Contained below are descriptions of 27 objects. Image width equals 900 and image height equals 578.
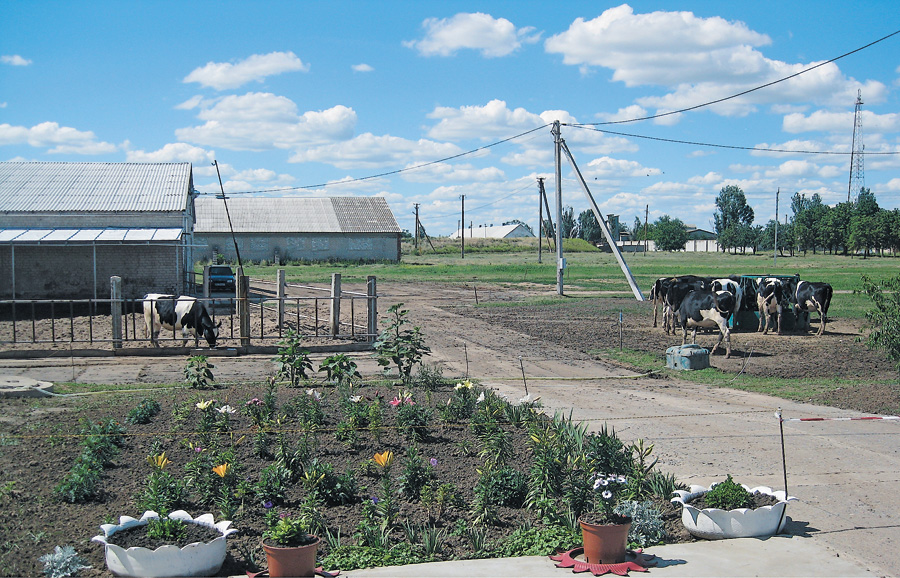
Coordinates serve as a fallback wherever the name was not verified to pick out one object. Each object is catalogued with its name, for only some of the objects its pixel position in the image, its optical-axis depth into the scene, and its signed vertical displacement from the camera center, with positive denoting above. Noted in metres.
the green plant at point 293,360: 12.70 -1.75
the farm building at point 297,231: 68.31 +2.20
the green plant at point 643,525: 6.71 -2.41
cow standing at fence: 18.53 -1.48
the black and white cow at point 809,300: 23.69 -1.42
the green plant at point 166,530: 6.06 -2.18
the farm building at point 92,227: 28.12 +1.17
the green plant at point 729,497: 6.89 -2.20
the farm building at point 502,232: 163.88 +5.08
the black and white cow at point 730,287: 23.86 -1.02
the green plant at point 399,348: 13.05 -1.60
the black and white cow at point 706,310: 20.12 -1.48
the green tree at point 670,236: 148.12 +3.57
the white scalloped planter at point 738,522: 6.81 -2.39
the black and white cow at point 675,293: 23.79 -1.22
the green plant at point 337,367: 12.13 -1.79
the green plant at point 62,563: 5.75 -2.33
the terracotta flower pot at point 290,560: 5.72 -2.28
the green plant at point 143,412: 10.13 -2.11
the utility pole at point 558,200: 34.50 +2.60
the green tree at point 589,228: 153.88 +5.44
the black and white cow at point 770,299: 23.98 -1.41
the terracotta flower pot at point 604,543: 6.16 -2.33
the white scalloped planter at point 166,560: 5.78 -2.32
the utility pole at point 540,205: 59.08 +4.24
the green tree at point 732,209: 163.25 +9.76
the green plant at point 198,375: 12.52 -1.97
